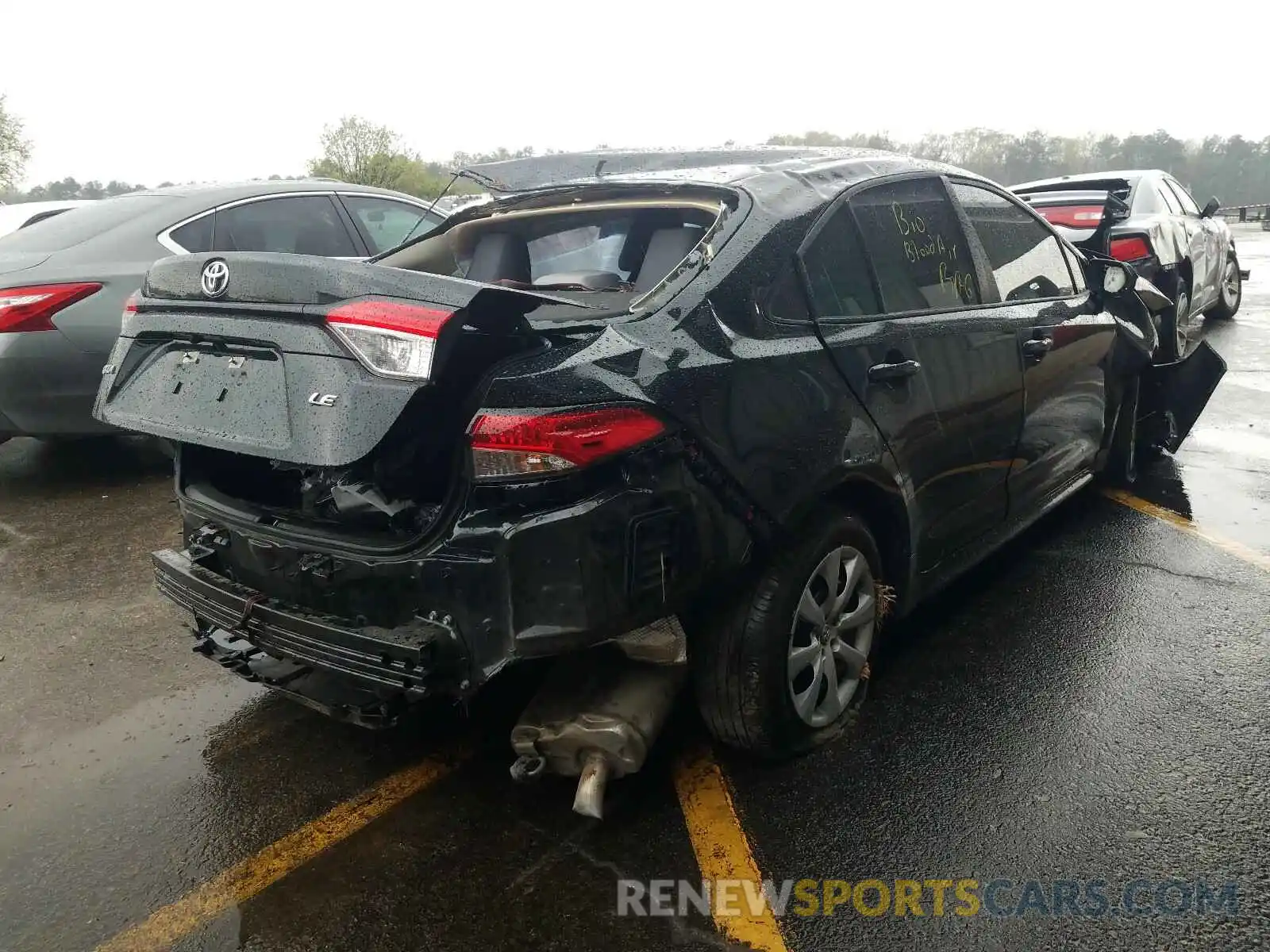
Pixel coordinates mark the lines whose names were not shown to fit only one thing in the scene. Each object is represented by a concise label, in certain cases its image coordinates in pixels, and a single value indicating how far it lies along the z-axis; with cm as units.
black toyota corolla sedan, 203
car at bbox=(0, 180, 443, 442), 491
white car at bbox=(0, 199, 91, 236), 776
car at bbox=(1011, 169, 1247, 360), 733
